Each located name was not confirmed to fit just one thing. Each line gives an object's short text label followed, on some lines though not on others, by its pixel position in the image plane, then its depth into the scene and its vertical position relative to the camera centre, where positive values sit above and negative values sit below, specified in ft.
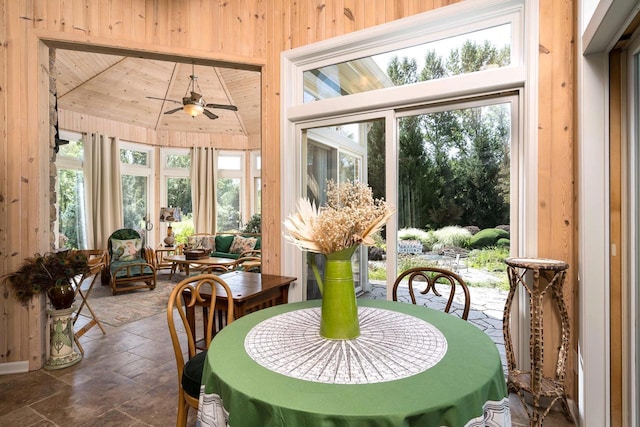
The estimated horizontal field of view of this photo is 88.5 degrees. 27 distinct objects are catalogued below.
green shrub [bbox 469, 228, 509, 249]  7.98 -0.65
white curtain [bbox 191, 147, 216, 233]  26.16 +1.88
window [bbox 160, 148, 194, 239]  26.32 +2.32
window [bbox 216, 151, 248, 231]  27.37 +1.78
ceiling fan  15.61 +5.26
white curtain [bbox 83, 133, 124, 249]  21.45 +1.60
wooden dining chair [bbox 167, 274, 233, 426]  5.33 -2.50
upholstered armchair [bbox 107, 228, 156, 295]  17.57 -2.80
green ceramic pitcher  4.21 -1.10
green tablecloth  2.81 -1.69
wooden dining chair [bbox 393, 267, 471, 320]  6.63 -1.77
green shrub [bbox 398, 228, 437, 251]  8.76 -0.66
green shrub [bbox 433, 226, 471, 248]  8.43 -0.65
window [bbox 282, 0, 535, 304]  7.72 +2.88
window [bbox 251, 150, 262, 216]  27.30 +2.60
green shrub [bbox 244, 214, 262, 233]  24.15 -0.96
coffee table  17.28 -2.79
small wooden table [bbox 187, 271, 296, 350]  7.59 -1.98
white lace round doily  3.43 -1.67
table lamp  22.50 -0.32
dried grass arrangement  4.08 -0.13
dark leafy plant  8.92 -1.70
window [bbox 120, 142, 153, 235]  24.18 +2.35
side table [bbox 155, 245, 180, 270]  21.94 -3.16
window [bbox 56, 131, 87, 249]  20.54 +1.31
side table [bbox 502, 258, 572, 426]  6.29 -2.56
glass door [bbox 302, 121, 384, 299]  9.46 +1.55
